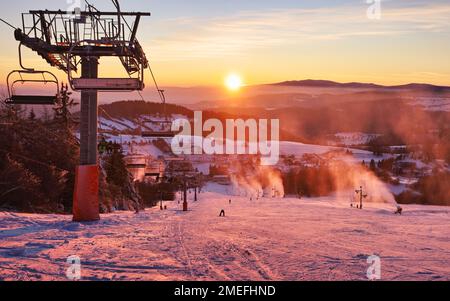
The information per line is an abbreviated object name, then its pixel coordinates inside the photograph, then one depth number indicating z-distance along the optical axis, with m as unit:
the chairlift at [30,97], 14.48
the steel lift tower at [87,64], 15.28
